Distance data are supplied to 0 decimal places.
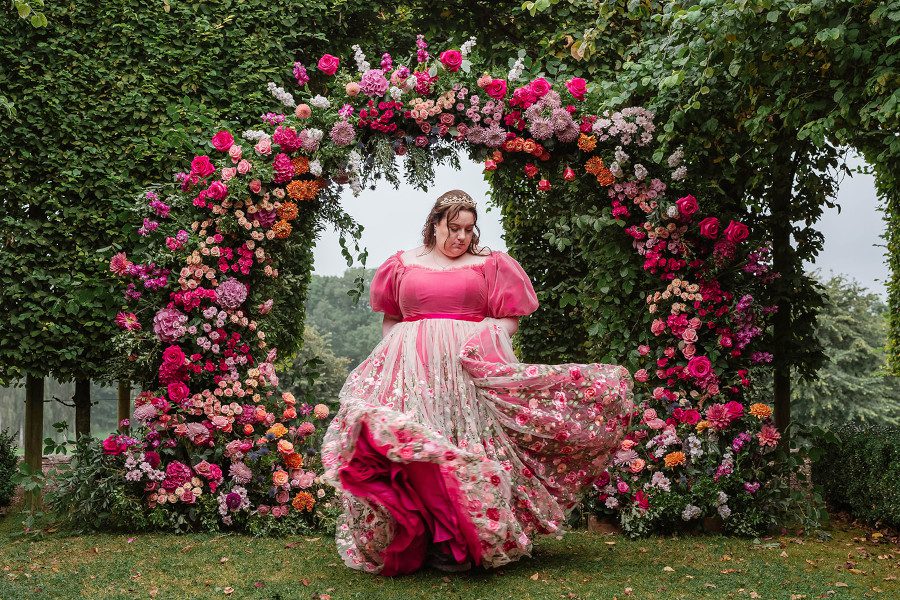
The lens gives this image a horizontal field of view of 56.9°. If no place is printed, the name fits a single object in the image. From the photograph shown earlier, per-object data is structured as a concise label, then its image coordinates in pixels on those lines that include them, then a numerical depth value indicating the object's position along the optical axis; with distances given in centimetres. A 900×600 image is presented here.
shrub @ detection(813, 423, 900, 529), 566
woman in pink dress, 380
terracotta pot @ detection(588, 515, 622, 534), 565
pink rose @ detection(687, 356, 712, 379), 539
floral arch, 540
